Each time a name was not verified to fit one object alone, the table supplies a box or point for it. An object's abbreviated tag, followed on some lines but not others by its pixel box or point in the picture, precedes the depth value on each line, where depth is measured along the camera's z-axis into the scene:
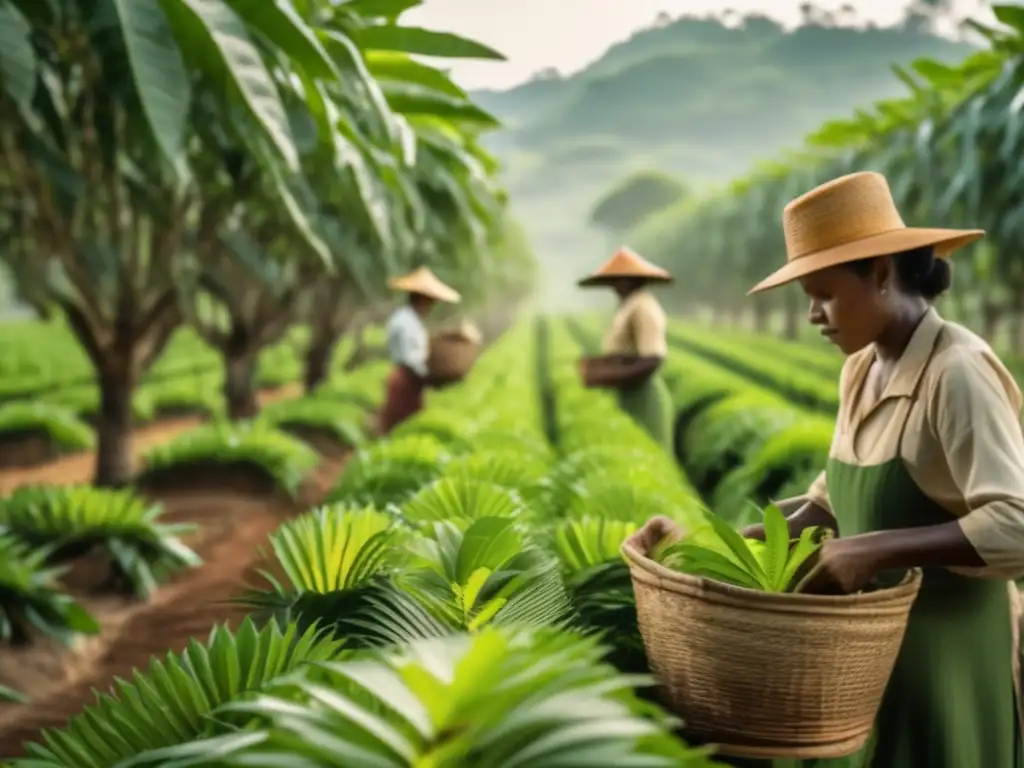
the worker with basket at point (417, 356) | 6.82
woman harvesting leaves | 1.41
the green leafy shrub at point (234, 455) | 7.59
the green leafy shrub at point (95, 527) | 5.07
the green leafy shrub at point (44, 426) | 10.13
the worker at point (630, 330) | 5.23
